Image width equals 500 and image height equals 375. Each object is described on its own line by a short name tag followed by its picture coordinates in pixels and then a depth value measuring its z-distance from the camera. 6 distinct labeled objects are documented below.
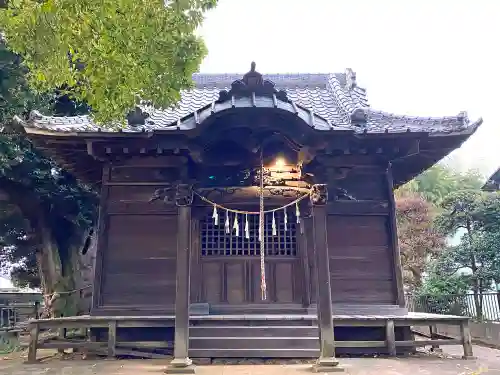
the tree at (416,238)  20.15
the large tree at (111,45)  4.89
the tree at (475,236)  13.25
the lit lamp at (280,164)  8.26
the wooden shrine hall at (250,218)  7.60
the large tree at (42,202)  10.87
